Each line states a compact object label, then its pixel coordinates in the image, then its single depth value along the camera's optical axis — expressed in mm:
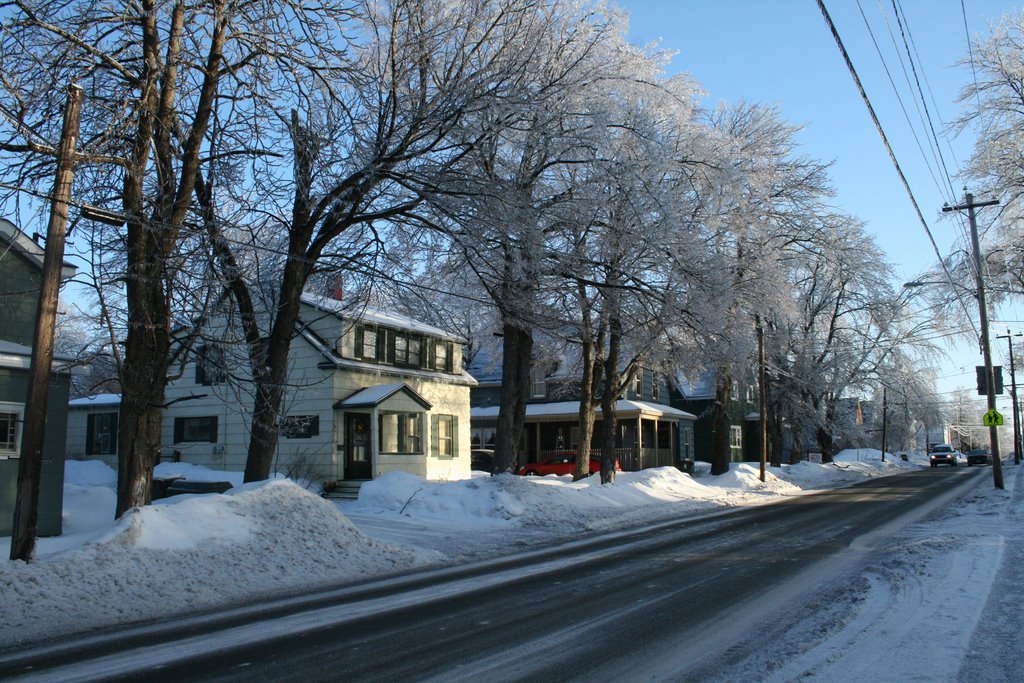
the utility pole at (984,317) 25359
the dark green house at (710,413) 50938
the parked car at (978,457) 66000
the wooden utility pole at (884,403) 48353
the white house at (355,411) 25359
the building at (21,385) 13844
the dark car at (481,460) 37594
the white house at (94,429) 29141
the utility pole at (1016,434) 59150
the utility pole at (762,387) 31016
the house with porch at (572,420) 39531
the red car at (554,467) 35219
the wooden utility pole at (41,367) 9336
